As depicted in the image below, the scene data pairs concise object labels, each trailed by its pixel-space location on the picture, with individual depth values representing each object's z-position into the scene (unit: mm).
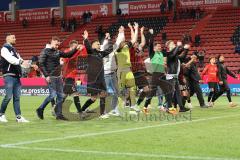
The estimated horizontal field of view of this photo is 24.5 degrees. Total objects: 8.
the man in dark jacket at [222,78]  18125
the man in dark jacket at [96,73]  13234
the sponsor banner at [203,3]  38038
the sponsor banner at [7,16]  48719
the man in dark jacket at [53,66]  12891
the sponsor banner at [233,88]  25655
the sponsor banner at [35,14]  46906
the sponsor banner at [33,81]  29266
